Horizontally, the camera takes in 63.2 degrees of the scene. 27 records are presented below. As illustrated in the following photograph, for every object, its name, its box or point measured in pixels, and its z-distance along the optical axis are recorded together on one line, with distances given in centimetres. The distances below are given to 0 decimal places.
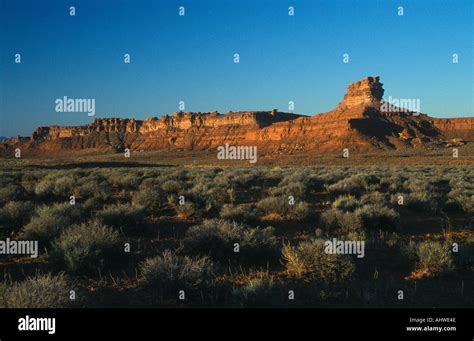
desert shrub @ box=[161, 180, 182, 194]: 1711
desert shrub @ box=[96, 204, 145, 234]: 948
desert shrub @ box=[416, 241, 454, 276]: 655
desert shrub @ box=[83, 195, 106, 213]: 1236
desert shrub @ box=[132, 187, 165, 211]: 1303
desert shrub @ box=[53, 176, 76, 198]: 1598
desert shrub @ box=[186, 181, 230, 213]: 1280
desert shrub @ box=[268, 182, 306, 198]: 1574
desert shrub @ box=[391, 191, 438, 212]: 1240
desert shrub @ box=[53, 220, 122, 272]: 659
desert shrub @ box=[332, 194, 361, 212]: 1199
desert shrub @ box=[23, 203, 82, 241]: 833
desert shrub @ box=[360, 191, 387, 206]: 1274
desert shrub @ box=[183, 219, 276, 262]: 746
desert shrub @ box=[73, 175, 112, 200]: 1532
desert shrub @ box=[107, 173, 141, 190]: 2012
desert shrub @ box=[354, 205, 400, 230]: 983
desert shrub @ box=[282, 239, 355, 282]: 637
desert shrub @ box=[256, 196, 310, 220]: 1097
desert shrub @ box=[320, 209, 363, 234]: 954
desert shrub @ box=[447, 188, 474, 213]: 1253
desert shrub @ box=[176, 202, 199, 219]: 1141
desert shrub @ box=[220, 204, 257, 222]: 1070
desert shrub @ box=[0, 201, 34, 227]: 997
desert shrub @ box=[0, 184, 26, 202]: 1455
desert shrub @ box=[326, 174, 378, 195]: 1678
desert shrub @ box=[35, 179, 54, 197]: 1569
